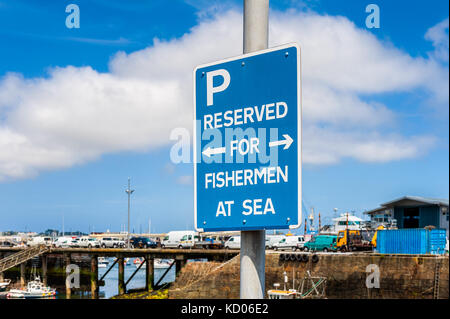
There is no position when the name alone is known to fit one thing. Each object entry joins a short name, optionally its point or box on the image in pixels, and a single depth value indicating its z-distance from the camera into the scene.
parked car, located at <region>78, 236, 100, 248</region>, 72.79
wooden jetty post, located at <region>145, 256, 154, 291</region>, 52.67
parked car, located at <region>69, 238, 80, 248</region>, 73.69
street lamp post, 67.14
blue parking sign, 3.06
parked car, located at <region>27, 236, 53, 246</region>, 93.55
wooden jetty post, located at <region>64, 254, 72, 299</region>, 59.76
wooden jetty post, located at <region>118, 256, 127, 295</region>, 53.08
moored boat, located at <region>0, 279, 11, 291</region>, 58.28
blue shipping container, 36.59
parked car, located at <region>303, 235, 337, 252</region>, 48.41
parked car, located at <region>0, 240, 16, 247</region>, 117.30
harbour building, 50.09
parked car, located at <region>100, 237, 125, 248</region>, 72.19
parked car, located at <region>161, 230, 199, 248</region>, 63.16
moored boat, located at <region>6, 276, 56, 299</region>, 54.62
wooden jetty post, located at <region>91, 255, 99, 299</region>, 55.66
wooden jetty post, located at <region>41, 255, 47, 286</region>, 62.66
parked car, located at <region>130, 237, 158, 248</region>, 68.00
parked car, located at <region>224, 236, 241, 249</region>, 56.02
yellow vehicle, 45.75
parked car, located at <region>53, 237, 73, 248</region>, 73.50
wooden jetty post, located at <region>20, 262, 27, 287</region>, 63.19
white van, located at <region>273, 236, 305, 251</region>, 53.44
